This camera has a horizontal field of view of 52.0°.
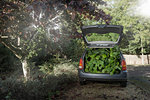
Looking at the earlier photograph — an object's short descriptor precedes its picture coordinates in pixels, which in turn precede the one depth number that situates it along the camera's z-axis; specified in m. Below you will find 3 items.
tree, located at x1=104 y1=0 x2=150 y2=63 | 25.48
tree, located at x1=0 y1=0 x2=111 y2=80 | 4.85
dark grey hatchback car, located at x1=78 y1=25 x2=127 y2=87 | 5.28
